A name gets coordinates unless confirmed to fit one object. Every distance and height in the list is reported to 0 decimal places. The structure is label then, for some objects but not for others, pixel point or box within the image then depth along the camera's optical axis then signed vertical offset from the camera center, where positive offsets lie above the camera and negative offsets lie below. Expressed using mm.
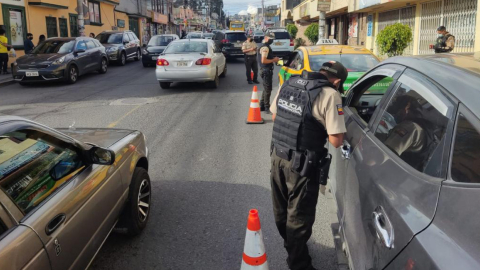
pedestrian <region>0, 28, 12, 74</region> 15711 +51
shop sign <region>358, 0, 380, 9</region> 17531 +2103
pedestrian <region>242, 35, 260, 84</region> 11492 -59
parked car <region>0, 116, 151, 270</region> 2193 -885
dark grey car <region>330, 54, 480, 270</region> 1553 -562
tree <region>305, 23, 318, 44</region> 29812 +1324
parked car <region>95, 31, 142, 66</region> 20281 +394
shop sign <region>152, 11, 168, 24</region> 48344 +4195
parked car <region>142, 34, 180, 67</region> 19609 +68
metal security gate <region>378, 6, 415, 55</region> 17188 +1482
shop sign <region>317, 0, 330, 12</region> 19988 +2162
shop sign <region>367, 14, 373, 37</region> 22625 +1390
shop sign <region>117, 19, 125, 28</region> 35406 +2453
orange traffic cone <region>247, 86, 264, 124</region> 8266 -1222
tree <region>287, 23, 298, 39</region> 38750 +2040
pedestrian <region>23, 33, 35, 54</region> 17234 +328
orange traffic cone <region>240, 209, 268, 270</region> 2783 -1269
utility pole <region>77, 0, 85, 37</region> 21722 +1733
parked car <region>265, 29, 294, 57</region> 23883 +482
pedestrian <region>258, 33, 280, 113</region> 8599 -226
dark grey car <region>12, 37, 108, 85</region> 13453 -263
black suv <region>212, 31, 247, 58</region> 22109 +411
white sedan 11930 -407
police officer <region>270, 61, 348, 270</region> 2936 -649
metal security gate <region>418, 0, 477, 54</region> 12555 +956
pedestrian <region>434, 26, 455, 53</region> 10805 +222
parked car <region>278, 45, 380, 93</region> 7686 -128
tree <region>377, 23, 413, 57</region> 13477 +408
